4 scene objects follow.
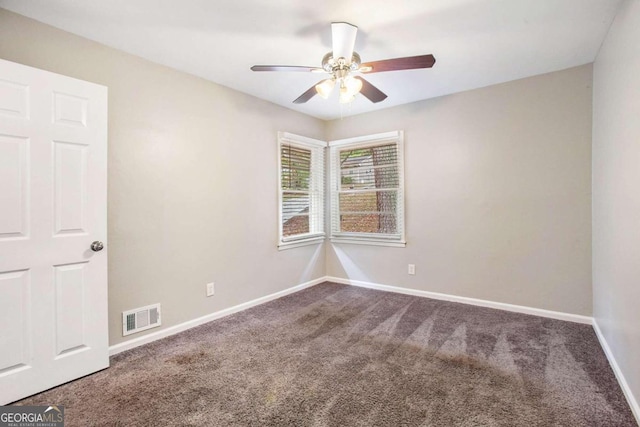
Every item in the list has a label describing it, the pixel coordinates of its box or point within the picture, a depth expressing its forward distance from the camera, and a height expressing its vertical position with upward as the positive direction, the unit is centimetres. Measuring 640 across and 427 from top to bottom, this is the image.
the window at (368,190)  407 +32
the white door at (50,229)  184 -10
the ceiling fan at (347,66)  205 +106
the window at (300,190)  402 +32
